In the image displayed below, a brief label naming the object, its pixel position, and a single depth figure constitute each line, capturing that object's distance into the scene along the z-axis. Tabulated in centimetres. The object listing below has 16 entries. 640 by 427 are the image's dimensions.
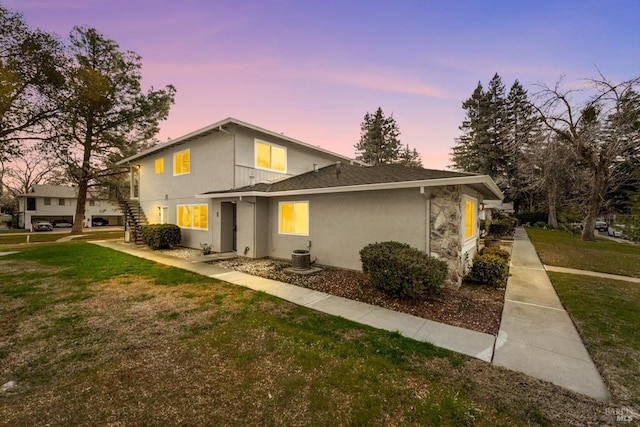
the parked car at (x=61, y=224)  3646
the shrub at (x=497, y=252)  1006
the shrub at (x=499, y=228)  1986
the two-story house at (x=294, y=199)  704
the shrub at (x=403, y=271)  553
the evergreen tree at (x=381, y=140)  3753
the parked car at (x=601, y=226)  3088
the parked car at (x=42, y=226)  3061
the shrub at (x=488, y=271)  735
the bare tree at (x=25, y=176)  3638
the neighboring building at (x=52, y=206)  3416
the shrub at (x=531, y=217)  3356
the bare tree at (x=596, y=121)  1383
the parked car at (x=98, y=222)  3900
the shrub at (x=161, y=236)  1278
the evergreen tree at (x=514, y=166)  3180
